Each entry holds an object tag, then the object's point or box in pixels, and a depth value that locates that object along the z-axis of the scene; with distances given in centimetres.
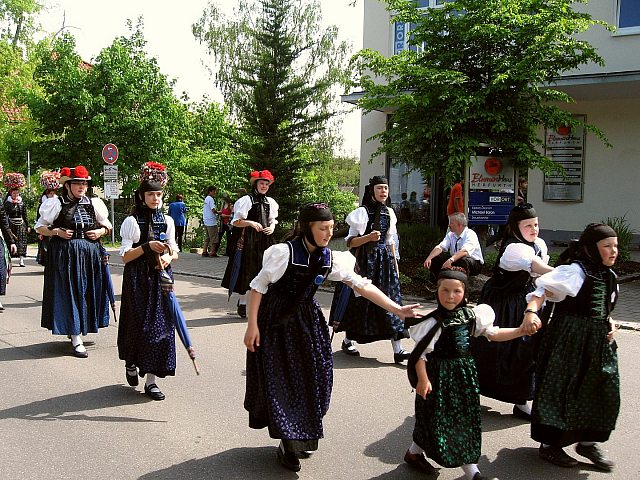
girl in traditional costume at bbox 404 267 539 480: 400
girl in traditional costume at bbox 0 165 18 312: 1009
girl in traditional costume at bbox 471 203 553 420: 522
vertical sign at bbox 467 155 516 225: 1277
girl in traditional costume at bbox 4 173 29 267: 1455
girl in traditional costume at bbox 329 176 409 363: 726
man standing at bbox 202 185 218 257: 1841
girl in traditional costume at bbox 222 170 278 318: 948
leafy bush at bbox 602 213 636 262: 1359
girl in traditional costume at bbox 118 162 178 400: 586
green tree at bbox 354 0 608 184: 1145
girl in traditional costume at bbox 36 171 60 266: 883
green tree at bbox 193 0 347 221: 2147
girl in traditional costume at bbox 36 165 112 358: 738
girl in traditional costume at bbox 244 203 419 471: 432
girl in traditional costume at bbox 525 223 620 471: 434
